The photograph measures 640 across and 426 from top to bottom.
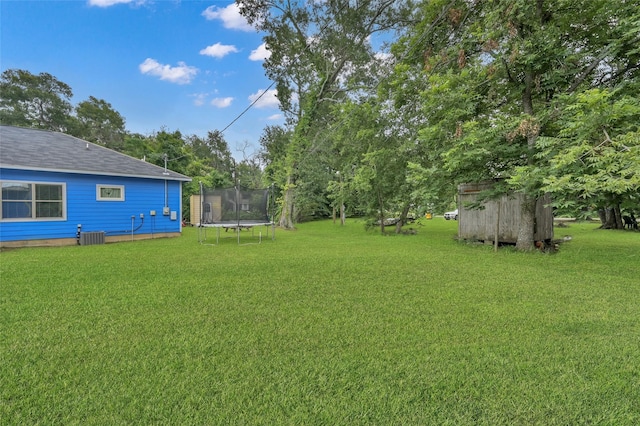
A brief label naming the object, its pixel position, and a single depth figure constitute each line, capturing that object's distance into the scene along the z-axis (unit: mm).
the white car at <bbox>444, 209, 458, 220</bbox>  22831
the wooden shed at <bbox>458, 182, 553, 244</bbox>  7422
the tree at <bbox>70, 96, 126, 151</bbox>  28375
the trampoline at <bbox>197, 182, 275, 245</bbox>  8695
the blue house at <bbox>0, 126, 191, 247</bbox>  7641
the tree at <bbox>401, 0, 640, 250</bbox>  5641
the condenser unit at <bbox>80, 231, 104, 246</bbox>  8203
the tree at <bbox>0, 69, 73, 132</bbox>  25297
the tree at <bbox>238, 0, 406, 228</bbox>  11344
